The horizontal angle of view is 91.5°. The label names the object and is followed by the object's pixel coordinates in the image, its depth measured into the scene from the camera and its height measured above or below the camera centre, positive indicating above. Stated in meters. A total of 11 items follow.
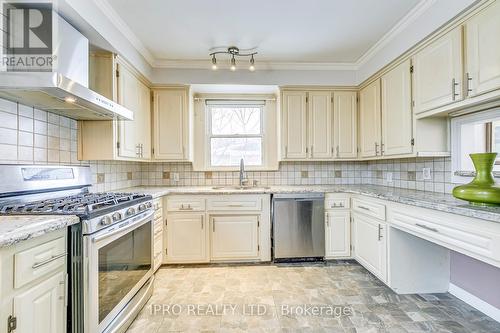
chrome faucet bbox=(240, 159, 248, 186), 3.30 -0.10
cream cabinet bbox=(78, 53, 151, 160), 2.24 +0.41
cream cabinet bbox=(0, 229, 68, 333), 0.98 -0.52
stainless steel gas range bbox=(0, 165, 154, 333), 1.33 -0.45
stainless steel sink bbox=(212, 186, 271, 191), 3.22 -0.28
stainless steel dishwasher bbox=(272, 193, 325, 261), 2.86 -0.70
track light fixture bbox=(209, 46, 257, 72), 2.74 +1.31
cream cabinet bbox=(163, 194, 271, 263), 2.82 -0.72
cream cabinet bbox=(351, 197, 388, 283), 2.31 -0.72
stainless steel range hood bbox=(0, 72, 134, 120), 1.27 +0.44
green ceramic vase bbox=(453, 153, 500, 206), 1.44 -0.13
